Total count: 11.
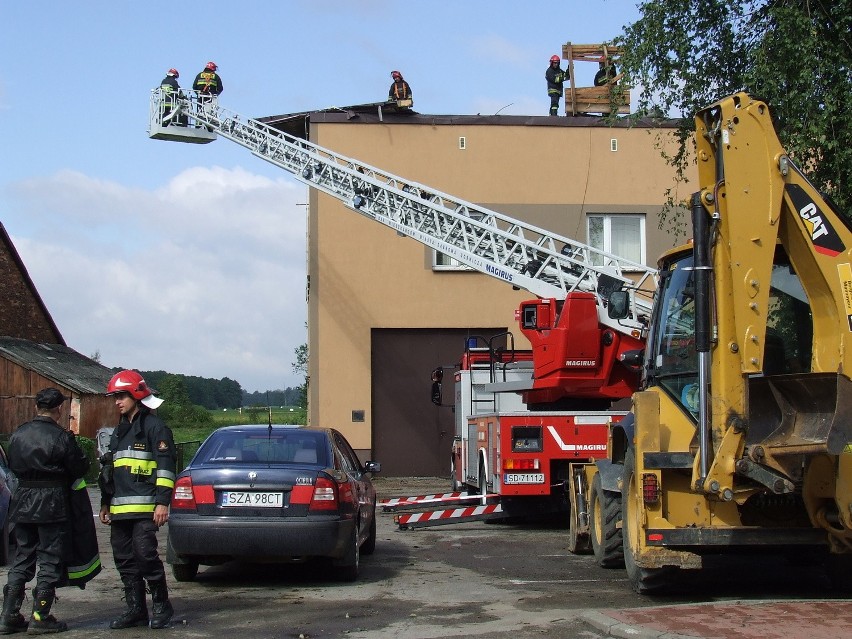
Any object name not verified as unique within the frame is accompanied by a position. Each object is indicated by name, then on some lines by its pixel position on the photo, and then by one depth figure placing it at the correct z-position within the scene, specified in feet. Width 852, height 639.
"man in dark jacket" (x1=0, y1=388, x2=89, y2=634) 26.25
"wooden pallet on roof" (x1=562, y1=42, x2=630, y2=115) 86.84
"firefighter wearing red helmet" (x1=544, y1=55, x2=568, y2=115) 87.40
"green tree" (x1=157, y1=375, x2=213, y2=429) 190.70
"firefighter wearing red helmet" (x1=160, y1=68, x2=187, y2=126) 78.95
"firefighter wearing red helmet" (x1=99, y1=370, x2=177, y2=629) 26.61
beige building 82.74
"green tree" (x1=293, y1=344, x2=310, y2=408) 212.60
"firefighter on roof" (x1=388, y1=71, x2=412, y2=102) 83.46
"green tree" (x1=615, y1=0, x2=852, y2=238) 43.60
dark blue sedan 31.37
